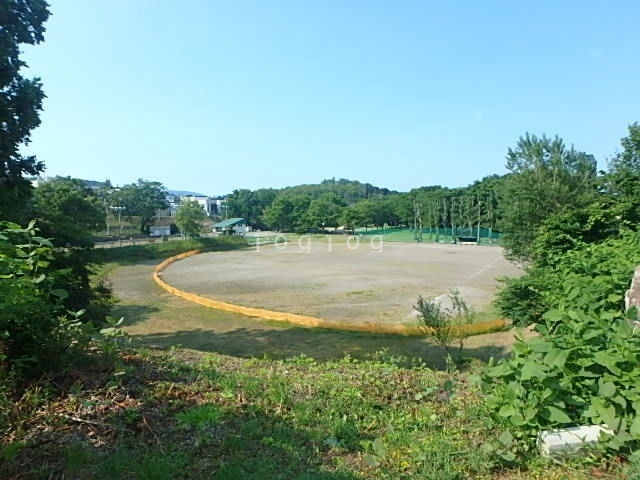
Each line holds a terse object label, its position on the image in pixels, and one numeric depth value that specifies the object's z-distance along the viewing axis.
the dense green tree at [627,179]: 9.20
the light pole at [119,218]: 51.71
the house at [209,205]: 114.99
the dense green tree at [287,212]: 79.19
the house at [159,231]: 62.11
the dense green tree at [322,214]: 75.62
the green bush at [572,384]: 2.23
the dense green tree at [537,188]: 13.62
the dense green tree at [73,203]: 31.19
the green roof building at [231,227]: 71.38
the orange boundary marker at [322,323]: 12.21
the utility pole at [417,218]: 64.68
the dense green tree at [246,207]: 95.25
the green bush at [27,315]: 2.35
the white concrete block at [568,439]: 2.23
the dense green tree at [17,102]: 8.65
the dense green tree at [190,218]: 47.50
